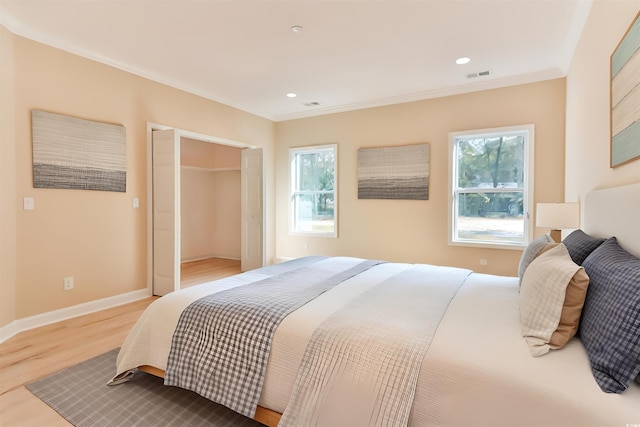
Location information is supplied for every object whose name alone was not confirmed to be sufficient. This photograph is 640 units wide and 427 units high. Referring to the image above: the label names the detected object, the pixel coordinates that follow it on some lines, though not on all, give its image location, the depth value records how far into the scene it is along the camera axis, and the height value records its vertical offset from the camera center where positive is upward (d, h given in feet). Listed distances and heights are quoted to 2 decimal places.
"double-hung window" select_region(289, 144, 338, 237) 17.59 +1.00
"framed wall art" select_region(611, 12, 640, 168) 4.92 +1.89
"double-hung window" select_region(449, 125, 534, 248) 12.91 +0.95
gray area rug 5.61 -3.79
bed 3.50 -2.00
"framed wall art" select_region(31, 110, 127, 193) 9.75 +1.84
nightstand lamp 8.66 -0.19
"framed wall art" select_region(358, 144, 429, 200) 14.71 +1.76
